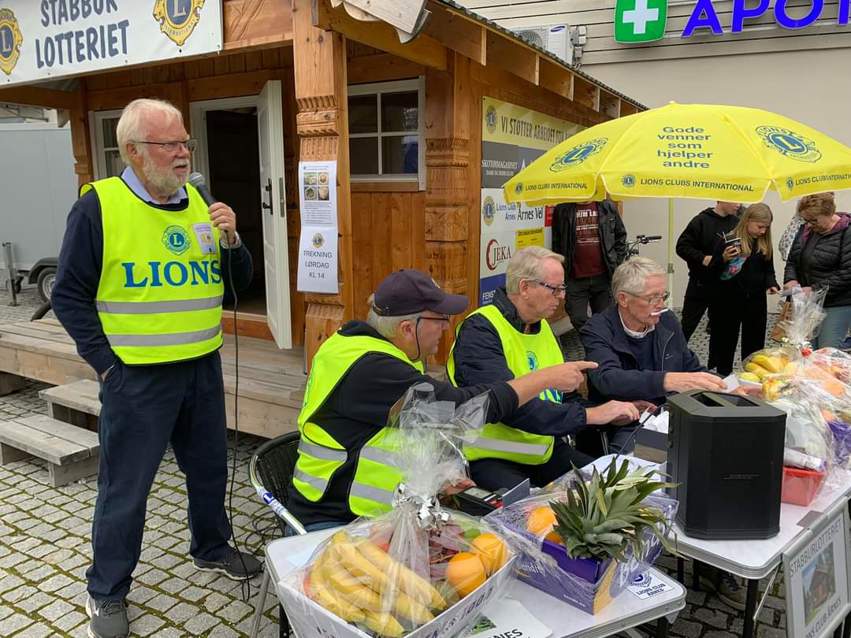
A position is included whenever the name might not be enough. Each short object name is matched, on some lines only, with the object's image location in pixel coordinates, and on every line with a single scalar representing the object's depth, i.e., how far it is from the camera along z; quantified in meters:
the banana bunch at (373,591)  1.26
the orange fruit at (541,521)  1.60
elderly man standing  2.37
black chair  2.06
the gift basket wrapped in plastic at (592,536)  1.48
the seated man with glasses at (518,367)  2.61
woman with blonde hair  5.19
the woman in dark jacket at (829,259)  4.88
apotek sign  8.59
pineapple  1.46
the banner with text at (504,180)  5.14
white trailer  10.50
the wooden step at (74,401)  4.57
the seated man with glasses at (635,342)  2.93
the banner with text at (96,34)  4.00
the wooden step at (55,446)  4.10
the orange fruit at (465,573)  1.35
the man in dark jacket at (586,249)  6.28
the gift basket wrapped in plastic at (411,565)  1.27
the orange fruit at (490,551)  1.42
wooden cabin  3.62
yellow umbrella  3.09
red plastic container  2.01
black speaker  1.76
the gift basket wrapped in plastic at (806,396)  2.04
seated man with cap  2.02
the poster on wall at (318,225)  3.59
